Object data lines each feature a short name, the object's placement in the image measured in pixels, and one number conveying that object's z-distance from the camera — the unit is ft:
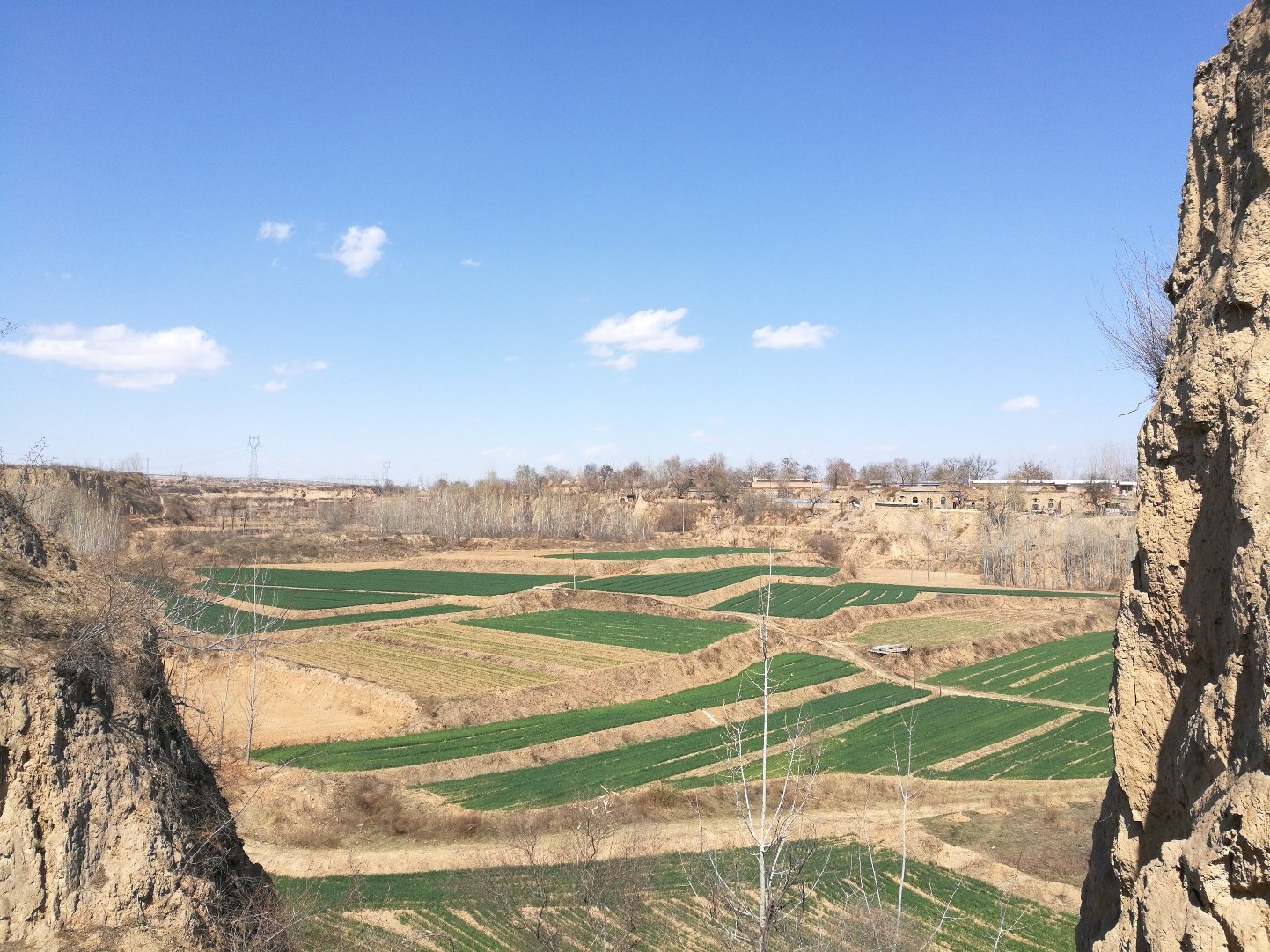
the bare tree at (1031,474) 469.24
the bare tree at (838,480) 591.78
